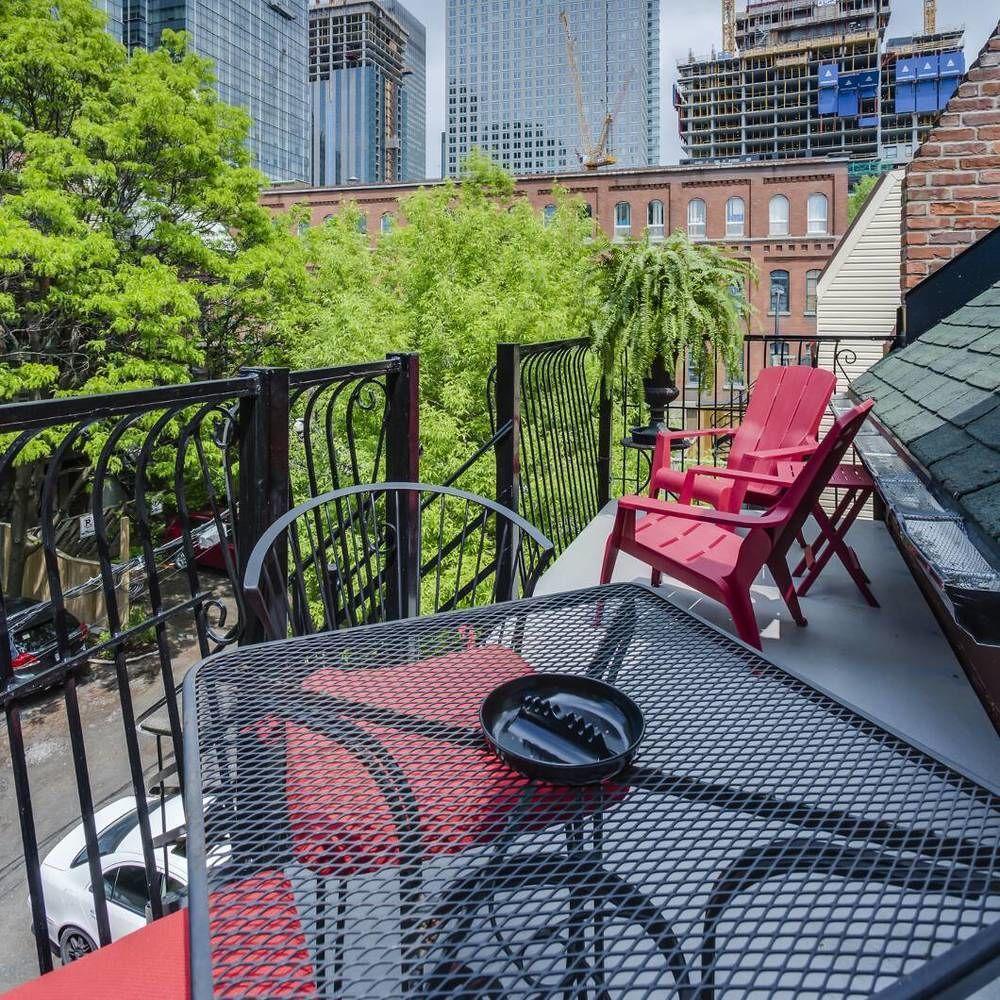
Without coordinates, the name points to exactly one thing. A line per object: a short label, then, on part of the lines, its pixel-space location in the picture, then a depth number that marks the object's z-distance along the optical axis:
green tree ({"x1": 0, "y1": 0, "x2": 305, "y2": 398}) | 10.59
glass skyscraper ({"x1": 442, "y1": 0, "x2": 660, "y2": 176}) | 95.44
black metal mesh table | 0.67
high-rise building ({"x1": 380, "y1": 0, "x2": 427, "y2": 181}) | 133.38
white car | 5.43
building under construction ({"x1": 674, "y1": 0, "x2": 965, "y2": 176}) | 90.69
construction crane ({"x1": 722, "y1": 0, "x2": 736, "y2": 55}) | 104.00
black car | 9.86
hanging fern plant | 4.67
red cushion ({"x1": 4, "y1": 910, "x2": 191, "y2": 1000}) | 1.02
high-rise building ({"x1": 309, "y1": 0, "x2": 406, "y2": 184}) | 118.81
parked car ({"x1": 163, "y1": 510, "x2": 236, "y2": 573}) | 14.71
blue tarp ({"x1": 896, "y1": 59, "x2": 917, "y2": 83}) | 90.00
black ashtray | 0.96
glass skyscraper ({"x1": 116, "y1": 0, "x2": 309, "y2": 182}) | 60.21
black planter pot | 4.91
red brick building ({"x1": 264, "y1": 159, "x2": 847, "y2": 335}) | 30.30
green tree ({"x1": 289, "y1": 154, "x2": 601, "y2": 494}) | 13.54
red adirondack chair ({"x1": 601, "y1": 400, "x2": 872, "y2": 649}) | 2.47
